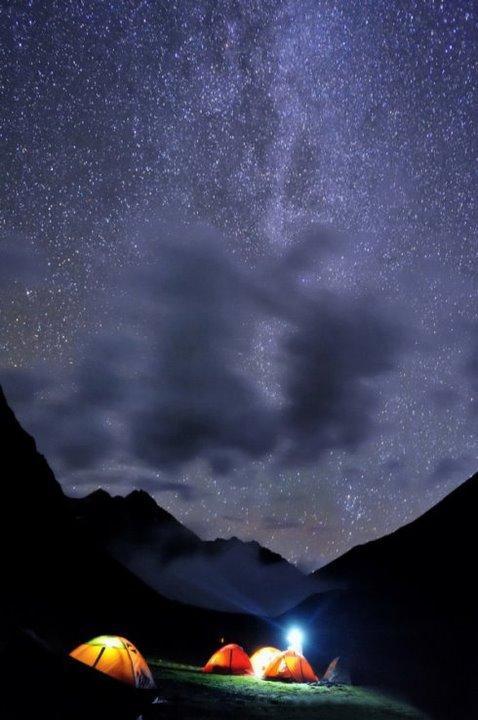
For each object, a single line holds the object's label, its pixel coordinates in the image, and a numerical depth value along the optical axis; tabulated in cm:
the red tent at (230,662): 2728
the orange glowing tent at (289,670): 2491
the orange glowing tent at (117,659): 1471
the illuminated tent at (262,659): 2700
